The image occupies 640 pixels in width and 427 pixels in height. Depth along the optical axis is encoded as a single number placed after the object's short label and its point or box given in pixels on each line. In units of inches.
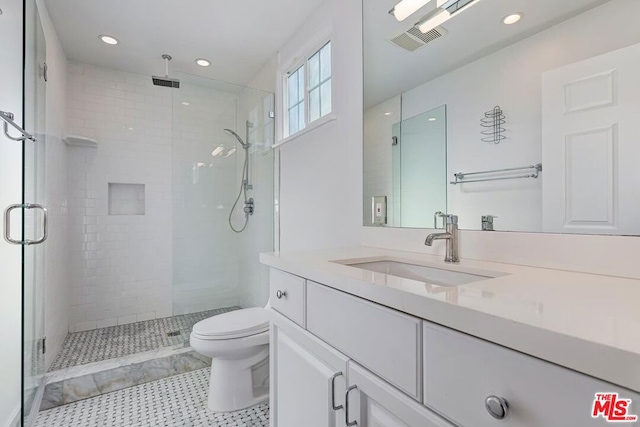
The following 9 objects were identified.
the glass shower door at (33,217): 59.7
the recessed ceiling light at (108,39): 93.0
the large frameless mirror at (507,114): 32.7
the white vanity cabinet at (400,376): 17.1
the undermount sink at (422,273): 39.0
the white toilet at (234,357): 66.4
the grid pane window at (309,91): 79.2
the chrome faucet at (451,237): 43.1
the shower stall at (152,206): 104.7
